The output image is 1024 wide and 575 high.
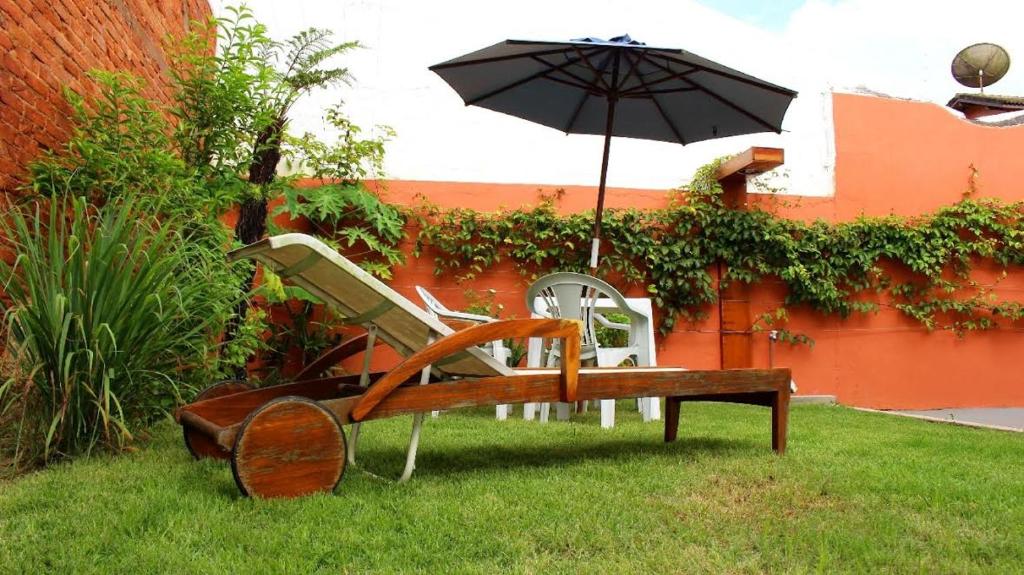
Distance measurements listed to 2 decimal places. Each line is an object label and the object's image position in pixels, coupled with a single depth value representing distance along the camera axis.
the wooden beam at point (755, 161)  6.16
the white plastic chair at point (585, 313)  4.13
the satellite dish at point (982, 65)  11.12
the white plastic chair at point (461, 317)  4.64
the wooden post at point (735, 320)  6.76
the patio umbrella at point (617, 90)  4.65
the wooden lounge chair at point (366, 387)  2.18
